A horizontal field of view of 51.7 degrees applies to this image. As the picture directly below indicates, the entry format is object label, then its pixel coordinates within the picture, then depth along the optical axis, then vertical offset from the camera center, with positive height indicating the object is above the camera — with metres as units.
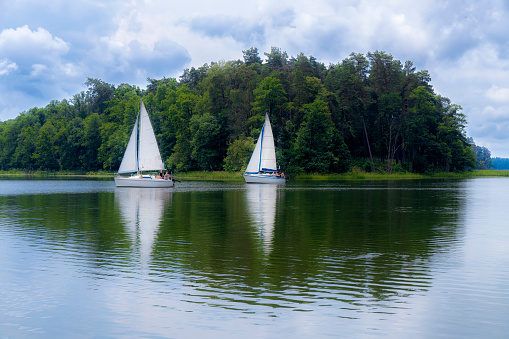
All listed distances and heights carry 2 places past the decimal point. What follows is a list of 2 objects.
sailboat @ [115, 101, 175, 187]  65.50 +1.56
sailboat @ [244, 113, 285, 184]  81.75 +2.18
